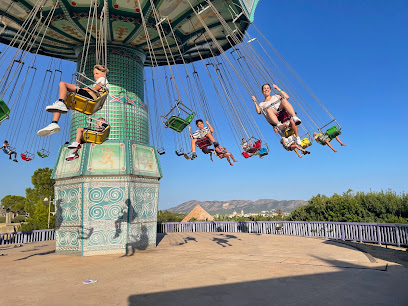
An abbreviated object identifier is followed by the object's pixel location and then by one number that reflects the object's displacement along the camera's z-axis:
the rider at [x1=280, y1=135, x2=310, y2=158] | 9.26
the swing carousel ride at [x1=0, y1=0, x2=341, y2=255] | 12.28
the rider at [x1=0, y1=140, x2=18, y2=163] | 14.70
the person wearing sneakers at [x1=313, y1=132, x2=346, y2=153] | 10.06
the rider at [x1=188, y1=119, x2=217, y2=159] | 10.63
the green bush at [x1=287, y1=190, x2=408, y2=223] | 18.27
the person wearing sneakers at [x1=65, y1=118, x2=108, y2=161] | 7.66
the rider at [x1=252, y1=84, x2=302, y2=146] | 8.36
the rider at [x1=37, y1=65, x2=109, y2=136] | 6.24
